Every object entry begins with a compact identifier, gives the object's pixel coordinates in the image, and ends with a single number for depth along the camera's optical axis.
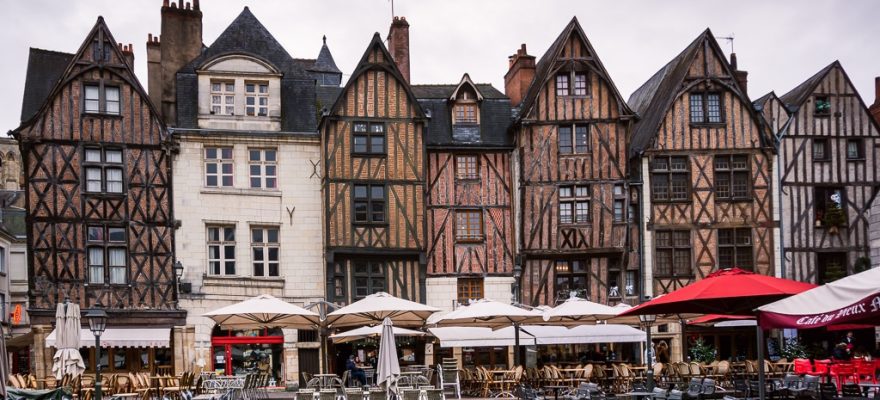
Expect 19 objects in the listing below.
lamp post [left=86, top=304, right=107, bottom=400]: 18.14
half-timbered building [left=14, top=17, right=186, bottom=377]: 27.19
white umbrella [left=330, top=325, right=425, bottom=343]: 23.19
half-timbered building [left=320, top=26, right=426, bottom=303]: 29.02
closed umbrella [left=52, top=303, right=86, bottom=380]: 20.08
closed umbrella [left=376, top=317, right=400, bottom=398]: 18.84
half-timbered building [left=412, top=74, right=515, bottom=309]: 30.05
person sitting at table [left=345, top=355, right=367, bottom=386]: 23.09
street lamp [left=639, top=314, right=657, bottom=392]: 18.73
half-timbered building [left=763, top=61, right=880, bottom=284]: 30.89
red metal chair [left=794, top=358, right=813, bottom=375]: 22.73
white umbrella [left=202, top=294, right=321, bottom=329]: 20.62
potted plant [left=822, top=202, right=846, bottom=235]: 30.80
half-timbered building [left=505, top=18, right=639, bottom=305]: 30.09
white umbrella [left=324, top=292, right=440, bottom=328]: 20.66
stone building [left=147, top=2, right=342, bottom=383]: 28.56
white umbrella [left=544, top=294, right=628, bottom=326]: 21.98
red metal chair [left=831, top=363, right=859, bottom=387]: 20.25
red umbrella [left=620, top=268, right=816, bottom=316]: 14.99
